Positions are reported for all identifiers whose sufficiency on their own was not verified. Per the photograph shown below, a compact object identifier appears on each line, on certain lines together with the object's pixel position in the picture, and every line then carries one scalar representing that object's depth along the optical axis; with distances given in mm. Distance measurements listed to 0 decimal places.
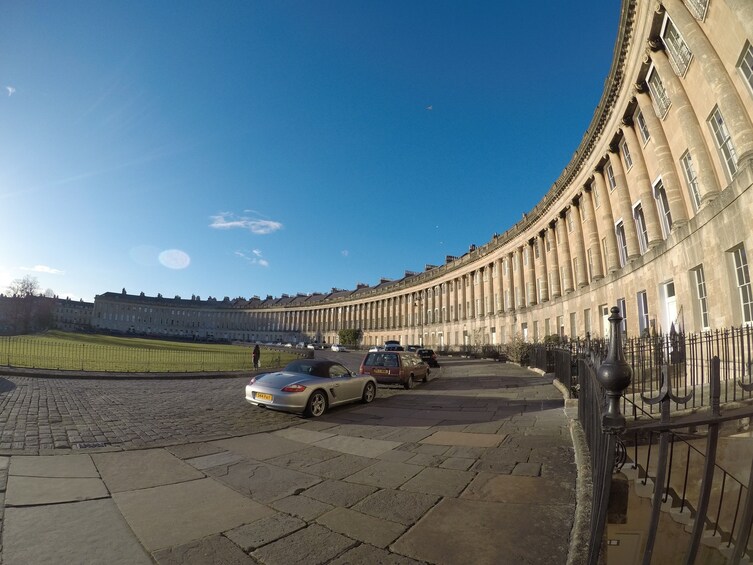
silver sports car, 9133
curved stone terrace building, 11266
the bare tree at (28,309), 87625
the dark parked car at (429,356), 29094
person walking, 22403
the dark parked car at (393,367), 15797
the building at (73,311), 152375
